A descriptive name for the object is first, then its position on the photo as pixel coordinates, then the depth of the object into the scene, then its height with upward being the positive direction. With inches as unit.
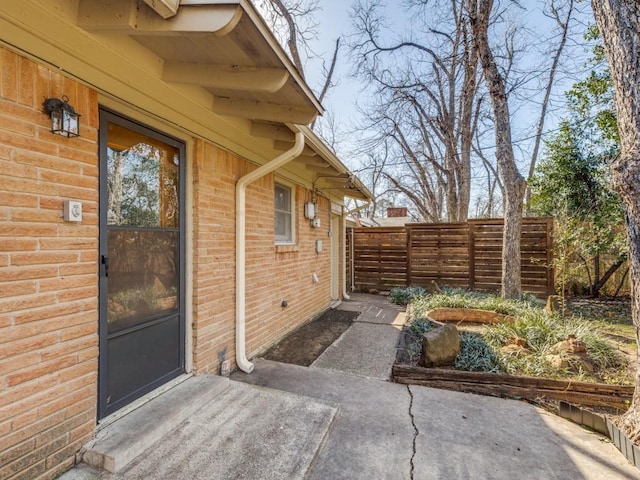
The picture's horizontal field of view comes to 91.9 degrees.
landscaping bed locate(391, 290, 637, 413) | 119.8 -56.2
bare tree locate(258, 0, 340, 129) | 346.3 +253.8
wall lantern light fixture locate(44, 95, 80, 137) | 69.0 +27.5
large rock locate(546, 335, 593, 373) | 136.6 -52.9
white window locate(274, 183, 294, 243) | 193.6 +16.5
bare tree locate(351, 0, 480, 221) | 405.7 +224.0
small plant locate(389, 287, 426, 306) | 303.0 -55.7
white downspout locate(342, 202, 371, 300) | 325.0 -21.4
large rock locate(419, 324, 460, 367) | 141.7 -50.4
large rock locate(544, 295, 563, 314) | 208.9 -46.2
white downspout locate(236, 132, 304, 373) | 136.3 -8.5
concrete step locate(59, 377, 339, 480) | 73.0 -55.7
